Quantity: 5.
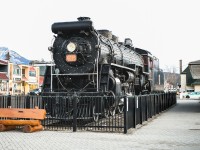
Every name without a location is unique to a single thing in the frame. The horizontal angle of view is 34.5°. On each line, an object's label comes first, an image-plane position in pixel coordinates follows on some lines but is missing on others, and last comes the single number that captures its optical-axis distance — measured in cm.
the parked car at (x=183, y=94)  5744
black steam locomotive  1355
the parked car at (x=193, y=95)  5489
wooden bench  1118
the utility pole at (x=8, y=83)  5298
